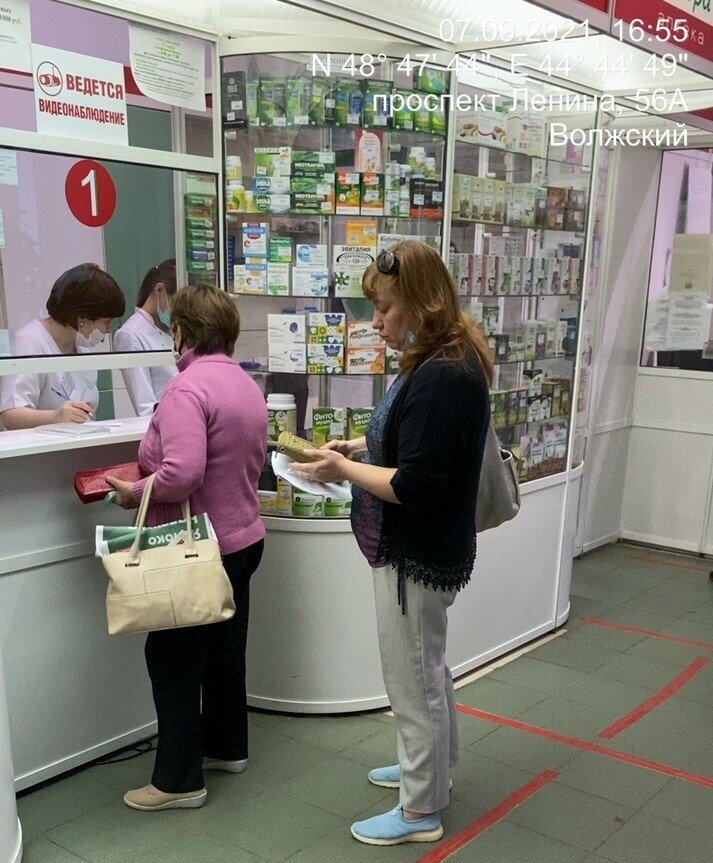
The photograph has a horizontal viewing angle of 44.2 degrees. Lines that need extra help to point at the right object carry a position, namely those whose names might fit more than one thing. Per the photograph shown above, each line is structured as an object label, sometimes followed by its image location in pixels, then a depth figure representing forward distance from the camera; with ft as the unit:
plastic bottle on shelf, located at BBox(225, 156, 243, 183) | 10.93
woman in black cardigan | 7.54
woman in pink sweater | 8.72
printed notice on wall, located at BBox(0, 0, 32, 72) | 8.91
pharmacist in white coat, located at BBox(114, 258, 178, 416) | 10.75
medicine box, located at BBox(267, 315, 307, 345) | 11.10
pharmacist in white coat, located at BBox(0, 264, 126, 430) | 9.78
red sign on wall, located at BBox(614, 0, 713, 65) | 10.53
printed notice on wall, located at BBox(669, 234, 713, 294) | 18.63
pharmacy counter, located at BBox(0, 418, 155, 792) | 9.11
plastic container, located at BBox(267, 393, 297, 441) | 11.09
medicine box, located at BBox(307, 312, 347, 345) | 11.10
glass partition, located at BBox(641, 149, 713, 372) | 18.65
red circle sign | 9.77
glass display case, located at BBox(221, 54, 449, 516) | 10.68
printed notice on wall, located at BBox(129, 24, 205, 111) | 10.11
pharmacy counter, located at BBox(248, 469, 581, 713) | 11.19
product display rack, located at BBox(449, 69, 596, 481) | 12.11
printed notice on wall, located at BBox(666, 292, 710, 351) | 18.84
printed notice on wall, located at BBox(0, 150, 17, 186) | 9.02
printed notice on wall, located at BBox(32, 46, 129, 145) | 9.27
